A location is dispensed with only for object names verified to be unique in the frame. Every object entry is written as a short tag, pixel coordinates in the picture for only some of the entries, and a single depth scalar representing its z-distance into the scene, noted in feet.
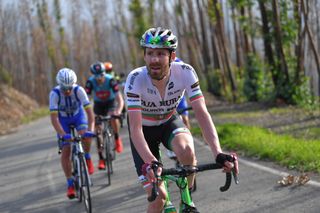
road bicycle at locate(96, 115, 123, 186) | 36.45
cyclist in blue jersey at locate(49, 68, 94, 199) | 29.22
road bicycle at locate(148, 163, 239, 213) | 13.47
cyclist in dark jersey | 39.19
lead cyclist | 16.10
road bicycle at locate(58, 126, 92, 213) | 27.14
